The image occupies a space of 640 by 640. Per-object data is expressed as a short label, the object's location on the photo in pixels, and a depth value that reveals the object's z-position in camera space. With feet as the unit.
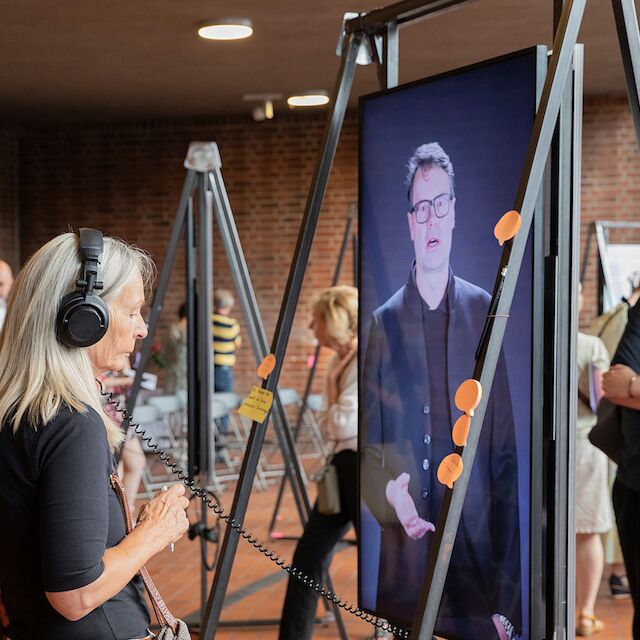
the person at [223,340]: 28.89
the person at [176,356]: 27.81
